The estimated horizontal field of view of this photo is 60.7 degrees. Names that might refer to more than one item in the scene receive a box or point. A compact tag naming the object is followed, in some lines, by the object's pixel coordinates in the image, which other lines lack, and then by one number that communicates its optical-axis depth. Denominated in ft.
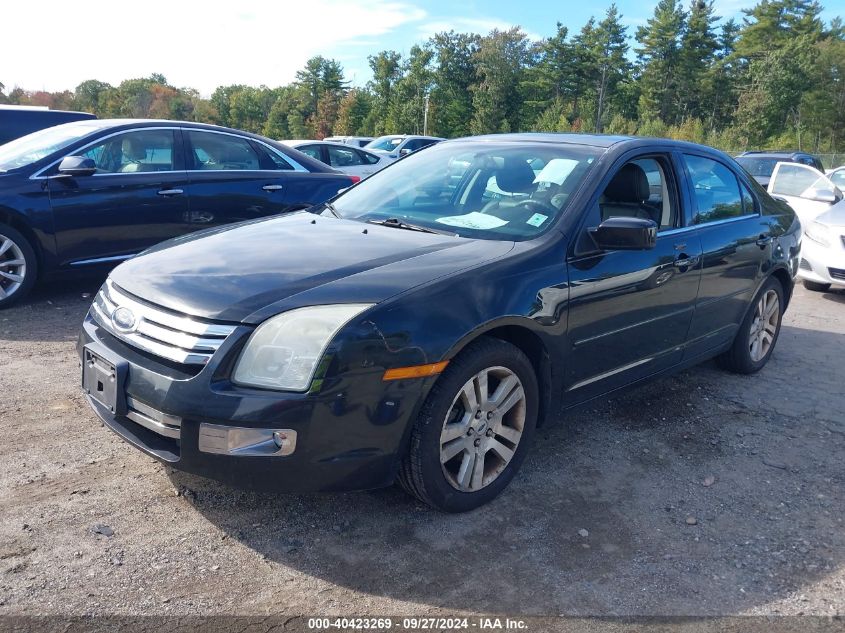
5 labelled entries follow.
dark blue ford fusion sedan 8.58
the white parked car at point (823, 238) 25.76
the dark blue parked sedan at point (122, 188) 19.83
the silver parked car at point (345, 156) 42.37
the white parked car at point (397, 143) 76.12
